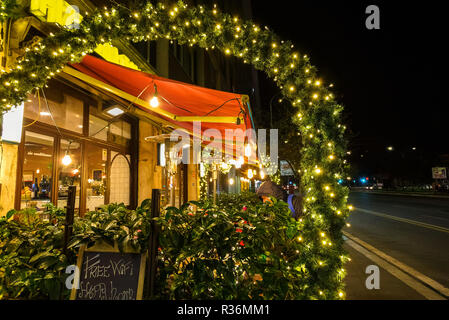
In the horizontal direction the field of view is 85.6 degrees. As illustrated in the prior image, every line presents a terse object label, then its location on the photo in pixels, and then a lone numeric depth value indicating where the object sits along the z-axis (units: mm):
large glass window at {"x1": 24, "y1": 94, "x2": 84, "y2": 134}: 4488
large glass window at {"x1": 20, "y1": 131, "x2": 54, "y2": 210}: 4538
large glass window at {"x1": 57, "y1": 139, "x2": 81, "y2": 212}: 5102
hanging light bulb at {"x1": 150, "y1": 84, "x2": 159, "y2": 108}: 3928
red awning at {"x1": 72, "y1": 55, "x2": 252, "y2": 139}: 3924
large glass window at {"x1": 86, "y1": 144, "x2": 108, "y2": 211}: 6095
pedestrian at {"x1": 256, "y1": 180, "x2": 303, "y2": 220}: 5672
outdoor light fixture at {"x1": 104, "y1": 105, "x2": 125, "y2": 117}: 6617
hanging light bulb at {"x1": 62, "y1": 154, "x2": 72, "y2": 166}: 4028
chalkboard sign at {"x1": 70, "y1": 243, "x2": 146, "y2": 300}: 2174
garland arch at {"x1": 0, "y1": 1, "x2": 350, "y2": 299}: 2447
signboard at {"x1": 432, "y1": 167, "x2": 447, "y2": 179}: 29781
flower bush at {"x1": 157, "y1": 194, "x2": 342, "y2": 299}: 2080
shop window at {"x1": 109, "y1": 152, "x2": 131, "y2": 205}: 7301
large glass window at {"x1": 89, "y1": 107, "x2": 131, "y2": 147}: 6180
